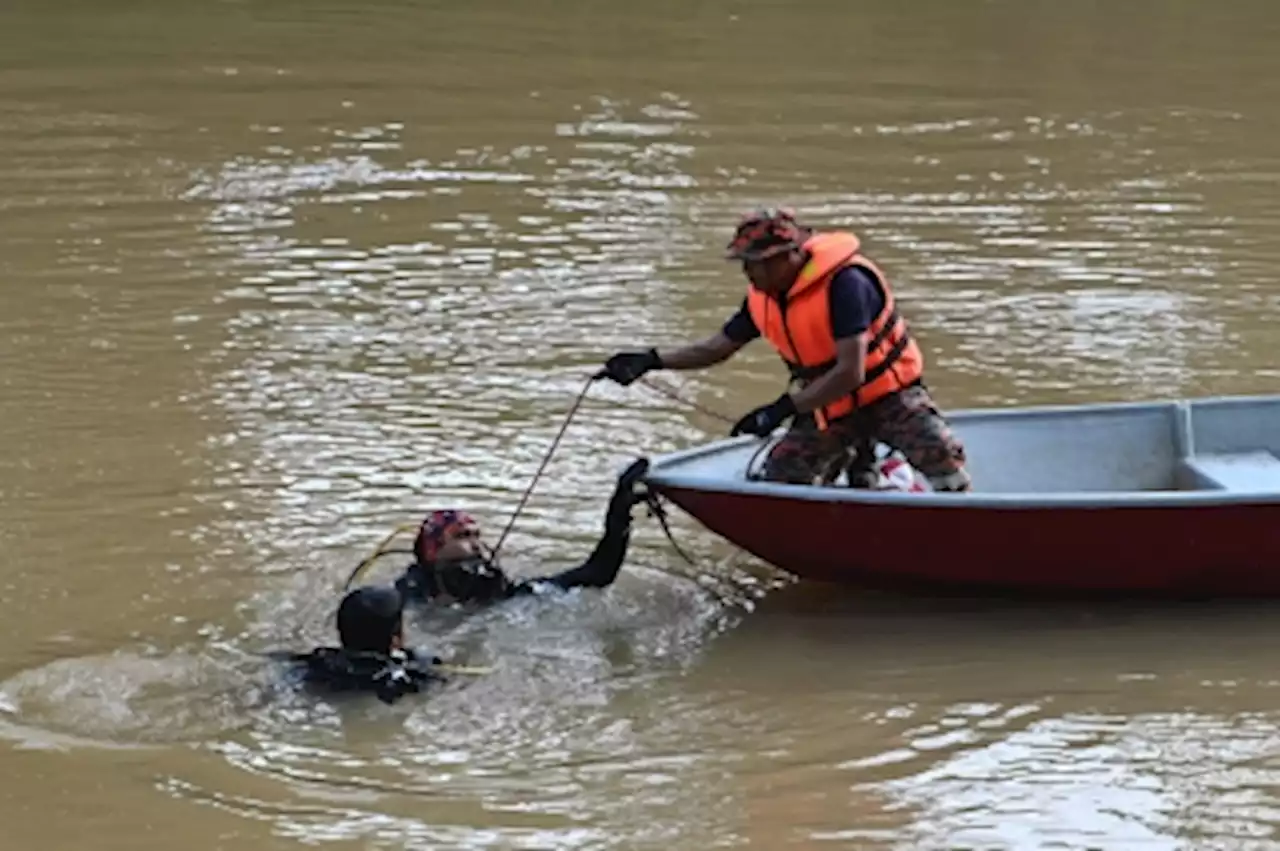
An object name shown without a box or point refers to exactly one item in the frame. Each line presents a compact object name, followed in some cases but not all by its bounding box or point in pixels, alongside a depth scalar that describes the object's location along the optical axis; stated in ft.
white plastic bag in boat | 47.73
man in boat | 44.45
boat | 45.29
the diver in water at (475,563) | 45.93
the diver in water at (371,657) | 41.50
